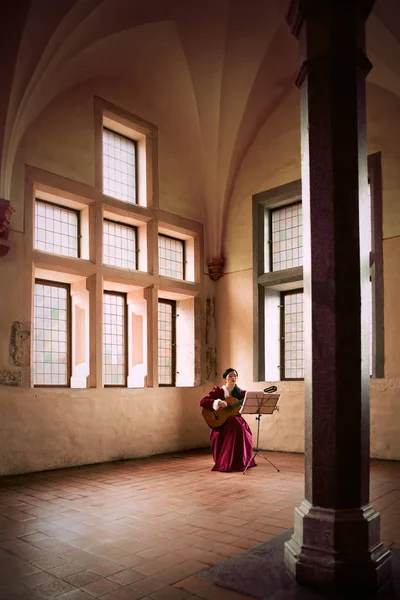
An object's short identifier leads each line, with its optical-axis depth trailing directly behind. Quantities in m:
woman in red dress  7.56
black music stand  7.17
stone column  3.27
